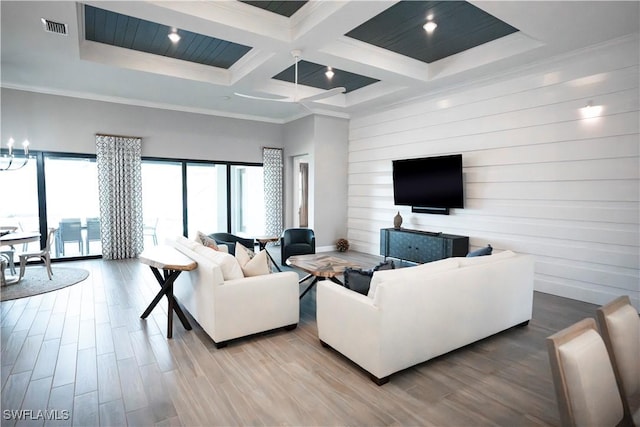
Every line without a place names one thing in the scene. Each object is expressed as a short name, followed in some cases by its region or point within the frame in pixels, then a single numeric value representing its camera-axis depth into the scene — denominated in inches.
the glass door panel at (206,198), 308.7
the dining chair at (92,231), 270.1
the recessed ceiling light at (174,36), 174.5
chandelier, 229.3
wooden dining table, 170.6
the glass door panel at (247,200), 334.6
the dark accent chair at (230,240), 222.2
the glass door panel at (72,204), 255.9
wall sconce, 168.1
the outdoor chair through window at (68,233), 260.7
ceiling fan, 168.3
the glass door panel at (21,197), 241.3
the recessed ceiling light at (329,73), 224.7
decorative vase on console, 259.3
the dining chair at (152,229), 291.4
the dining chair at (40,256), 198.8
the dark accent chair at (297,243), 243.3
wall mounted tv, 225.0
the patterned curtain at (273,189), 335.6
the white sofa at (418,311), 99.5
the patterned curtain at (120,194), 264.1
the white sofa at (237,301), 121.9
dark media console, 219.1
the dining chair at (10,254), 211.5
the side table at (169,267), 128.7
